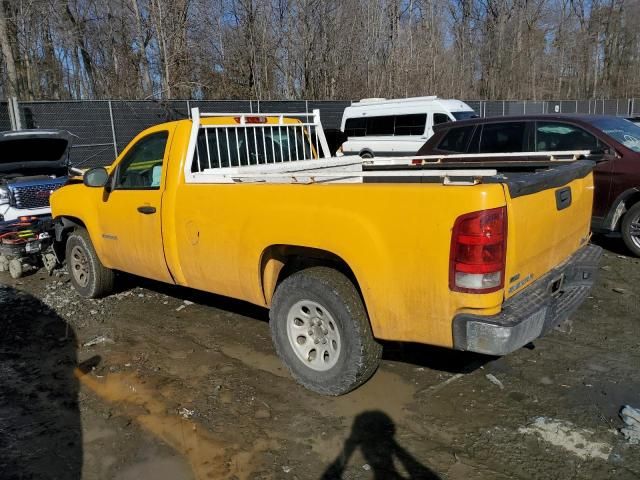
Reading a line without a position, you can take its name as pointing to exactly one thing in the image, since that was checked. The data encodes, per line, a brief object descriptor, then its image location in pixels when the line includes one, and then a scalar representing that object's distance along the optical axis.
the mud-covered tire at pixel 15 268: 7.17
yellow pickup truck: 2.95
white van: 16.09
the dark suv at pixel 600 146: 6.77
